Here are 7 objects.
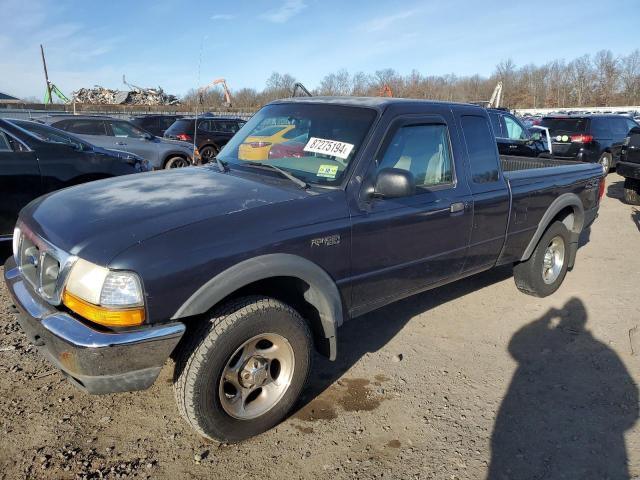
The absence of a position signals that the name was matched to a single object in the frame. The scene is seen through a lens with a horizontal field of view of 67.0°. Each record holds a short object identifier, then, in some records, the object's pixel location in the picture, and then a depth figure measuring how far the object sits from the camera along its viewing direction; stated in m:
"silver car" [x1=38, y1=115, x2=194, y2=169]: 10.98
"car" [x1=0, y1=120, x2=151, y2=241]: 5.30
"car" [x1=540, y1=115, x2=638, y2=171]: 13.35
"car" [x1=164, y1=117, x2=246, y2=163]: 14.24
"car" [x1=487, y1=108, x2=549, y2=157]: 10.33
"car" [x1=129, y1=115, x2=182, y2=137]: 17.73
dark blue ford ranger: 2.33
